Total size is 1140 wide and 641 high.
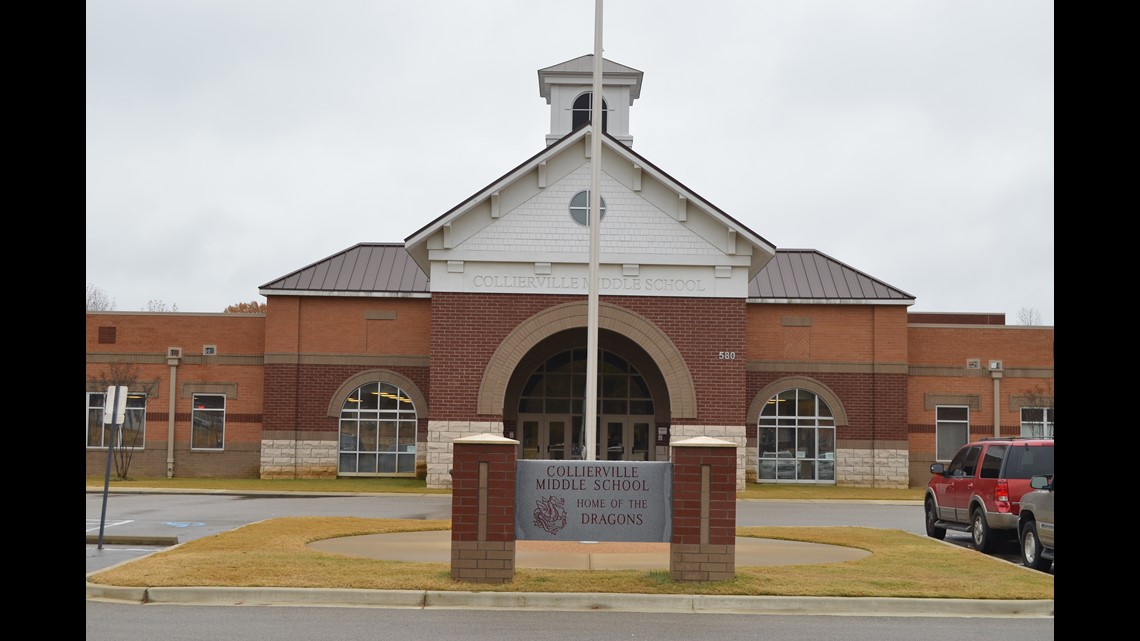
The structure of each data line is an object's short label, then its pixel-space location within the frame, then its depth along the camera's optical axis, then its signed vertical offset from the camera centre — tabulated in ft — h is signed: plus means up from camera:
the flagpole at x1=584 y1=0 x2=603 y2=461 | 55.31 +7.24
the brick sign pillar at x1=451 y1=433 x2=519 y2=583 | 40.29 -4.73
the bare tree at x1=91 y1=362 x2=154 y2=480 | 113.29 -4.78
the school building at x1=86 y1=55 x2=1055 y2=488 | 110.63 -0.14
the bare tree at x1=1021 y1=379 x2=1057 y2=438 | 113.91 -0.76
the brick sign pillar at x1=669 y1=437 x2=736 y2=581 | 40.68 -4.68
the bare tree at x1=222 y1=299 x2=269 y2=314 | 268.00 +17.66
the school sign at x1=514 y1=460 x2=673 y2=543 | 41.42 -4.43
